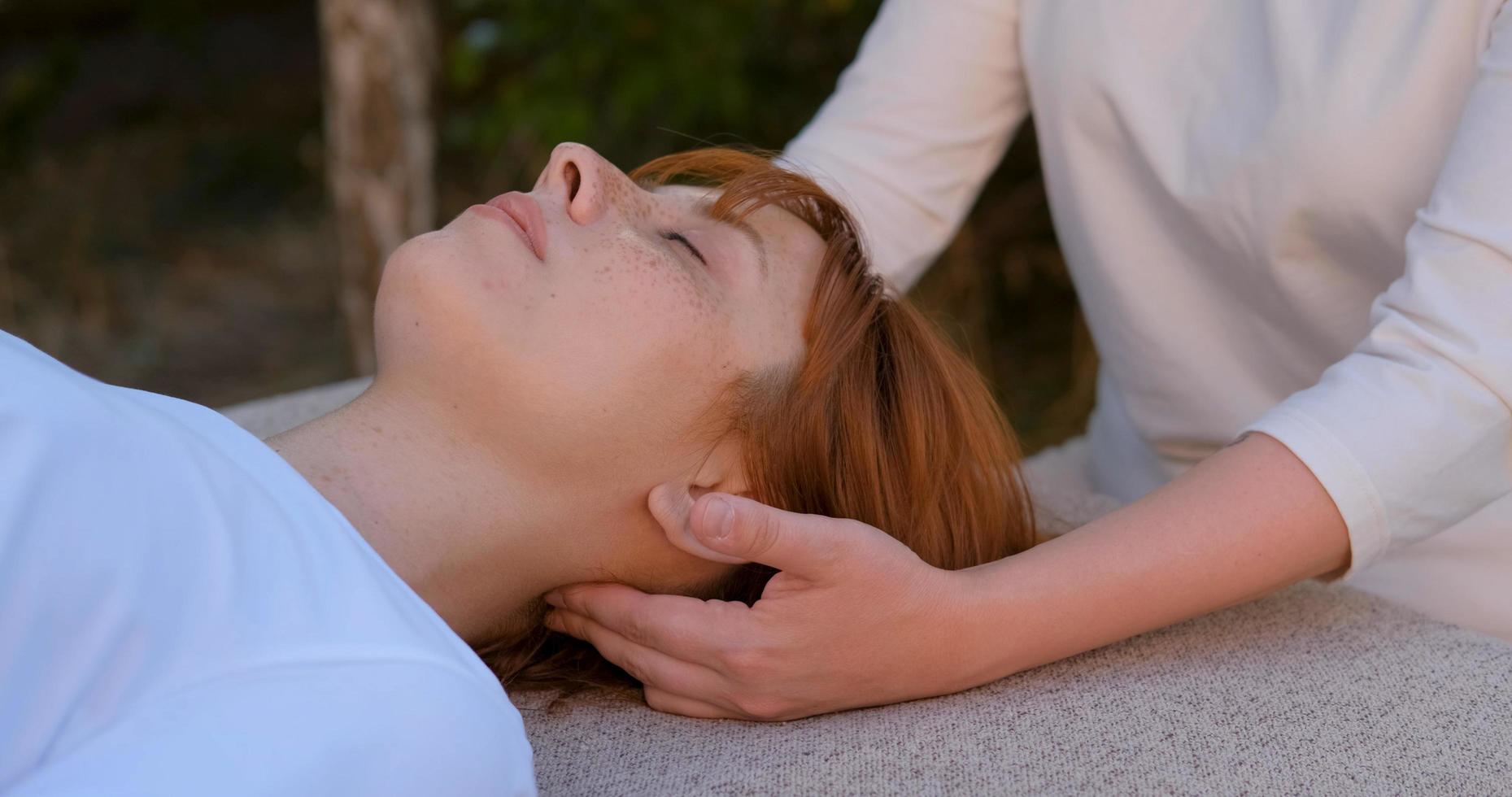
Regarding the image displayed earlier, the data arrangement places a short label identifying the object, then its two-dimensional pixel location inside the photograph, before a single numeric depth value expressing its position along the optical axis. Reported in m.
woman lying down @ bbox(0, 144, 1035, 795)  0.93
